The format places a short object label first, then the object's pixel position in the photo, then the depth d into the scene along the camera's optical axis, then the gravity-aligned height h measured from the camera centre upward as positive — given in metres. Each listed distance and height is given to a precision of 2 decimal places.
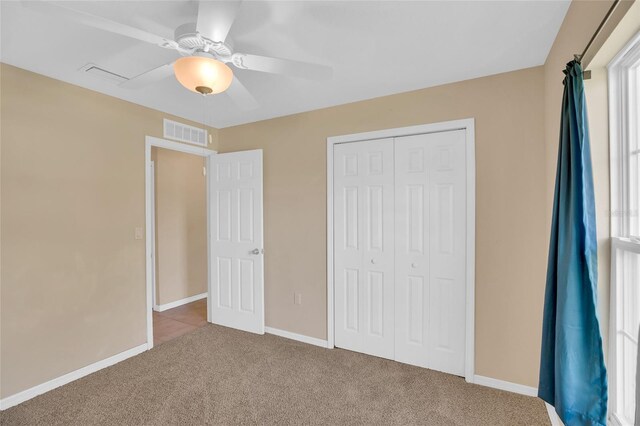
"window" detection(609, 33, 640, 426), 1.23 -0.08
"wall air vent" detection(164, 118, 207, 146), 3.26 +0.86
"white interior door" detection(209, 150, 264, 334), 3.44 -0.35
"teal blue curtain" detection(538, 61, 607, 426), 1.26 -0.35
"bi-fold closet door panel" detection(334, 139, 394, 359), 2.82 -0.34
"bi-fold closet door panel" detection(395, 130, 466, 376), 2.53 -0.34
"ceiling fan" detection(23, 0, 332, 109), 1.30 +0.75
